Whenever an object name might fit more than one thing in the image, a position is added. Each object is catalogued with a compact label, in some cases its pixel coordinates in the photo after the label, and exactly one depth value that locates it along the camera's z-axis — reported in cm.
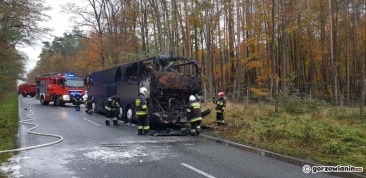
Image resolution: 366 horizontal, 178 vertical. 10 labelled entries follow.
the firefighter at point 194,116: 1303
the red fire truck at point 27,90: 6089
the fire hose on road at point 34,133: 976
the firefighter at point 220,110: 1449
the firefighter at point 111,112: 1653
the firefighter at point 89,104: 2448
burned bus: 1468
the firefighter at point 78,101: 2678
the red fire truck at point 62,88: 3039
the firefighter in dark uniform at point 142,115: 1311
